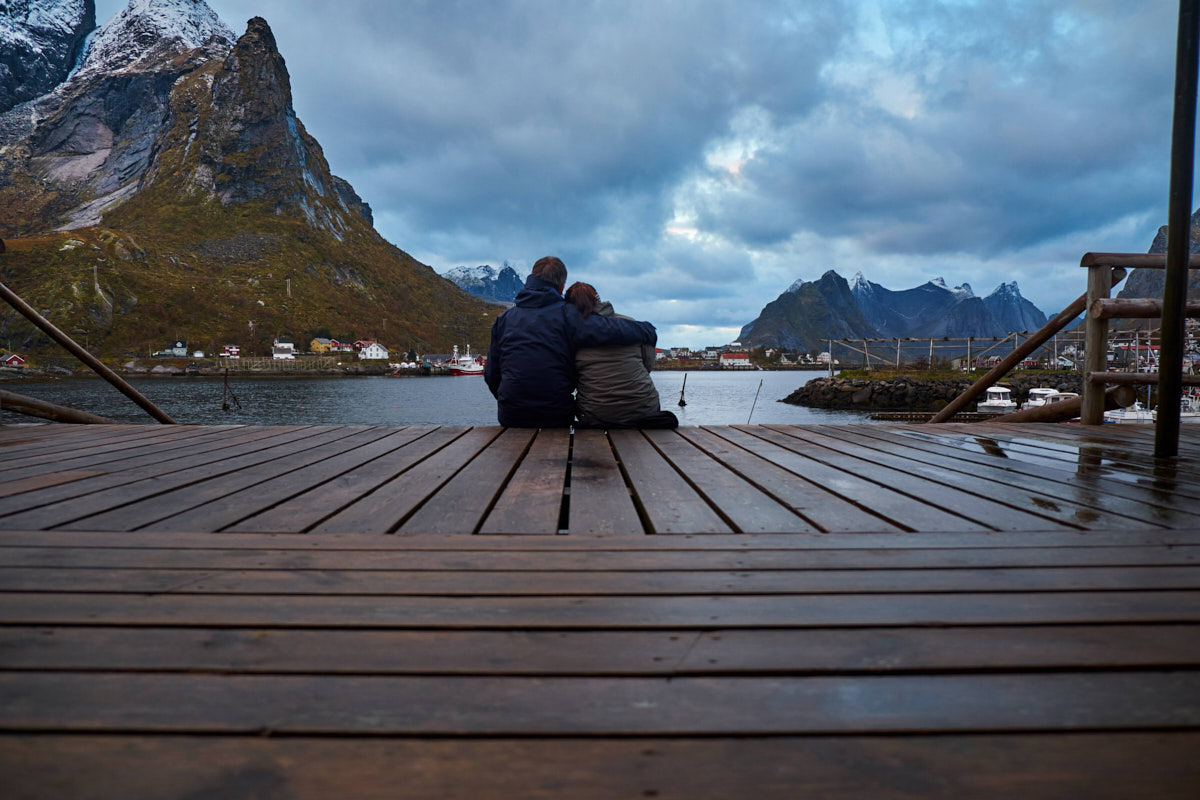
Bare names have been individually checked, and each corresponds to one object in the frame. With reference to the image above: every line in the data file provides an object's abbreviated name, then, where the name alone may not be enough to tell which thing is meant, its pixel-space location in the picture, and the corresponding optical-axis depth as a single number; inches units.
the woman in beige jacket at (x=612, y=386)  164.4
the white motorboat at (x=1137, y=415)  704.4
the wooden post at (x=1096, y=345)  170.9
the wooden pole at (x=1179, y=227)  112.0
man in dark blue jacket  162.1
